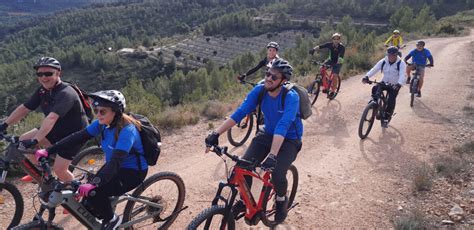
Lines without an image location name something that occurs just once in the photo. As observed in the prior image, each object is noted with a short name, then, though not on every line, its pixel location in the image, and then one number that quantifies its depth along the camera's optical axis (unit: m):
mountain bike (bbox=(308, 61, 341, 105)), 12.71
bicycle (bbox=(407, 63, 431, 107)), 12.76
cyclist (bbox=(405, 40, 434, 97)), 13.10
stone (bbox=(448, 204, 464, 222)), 6.21
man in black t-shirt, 5.19
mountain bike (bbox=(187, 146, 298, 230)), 4.45
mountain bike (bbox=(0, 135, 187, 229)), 4.18
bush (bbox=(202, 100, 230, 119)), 11.80
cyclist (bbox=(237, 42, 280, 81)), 9.11
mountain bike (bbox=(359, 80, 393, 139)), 9.73
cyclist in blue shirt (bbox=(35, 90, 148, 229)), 4.23
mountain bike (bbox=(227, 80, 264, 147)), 9.30
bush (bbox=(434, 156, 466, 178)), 7.75
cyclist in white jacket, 9.62
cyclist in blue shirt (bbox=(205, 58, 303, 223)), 4.86
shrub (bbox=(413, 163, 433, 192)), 7.22
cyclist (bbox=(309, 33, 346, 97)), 12.51
